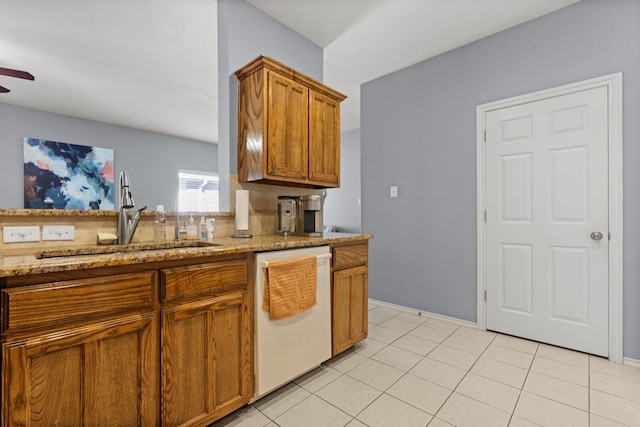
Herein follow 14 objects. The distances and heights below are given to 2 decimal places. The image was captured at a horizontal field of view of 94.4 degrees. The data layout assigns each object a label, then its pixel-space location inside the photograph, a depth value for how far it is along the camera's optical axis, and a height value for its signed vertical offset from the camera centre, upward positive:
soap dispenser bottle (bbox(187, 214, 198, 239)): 1.90 -0.11
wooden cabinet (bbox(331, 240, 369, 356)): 2.10 -0.62
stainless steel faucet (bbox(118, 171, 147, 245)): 1.61 -0.03
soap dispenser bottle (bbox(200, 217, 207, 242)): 1.96 -0.12
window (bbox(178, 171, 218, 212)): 6.20 +0.53
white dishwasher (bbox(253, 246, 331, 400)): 1.61 -0.74
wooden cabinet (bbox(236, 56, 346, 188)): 2.08 +0.65
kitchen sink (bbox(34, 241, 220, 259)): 1.39 -0.19
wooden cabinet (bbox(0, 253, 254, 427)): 0.94 -0.51
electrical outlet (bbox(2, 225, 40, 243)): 1.37 -0.10
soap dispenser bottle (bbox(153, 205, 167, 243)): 1.80 -0.09
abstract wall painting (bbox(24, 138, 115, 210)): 4.42 +0.58
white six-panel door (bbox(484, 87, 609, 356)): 2.28 -0.08
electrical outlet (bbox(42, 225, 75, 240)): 1.46 -0.10
